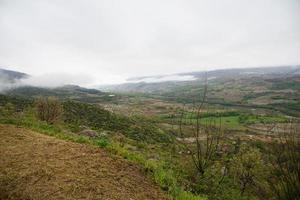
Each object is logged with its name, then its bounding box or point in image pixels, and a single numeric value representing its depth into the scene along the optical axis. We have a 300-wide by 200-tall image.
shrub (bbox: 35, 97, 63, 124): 13.70
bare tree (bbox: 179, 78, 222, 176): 5.78
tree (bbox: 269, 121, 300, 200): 3.80
